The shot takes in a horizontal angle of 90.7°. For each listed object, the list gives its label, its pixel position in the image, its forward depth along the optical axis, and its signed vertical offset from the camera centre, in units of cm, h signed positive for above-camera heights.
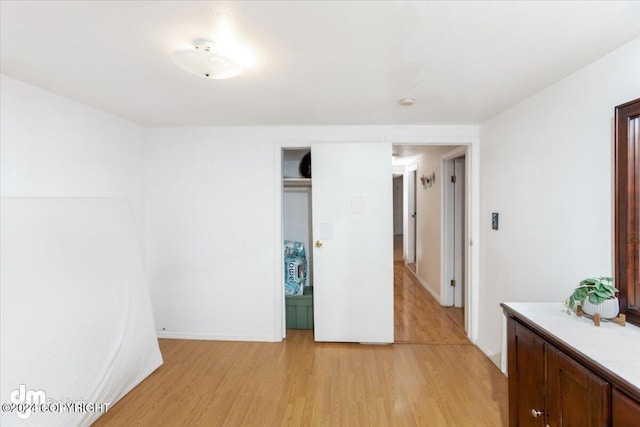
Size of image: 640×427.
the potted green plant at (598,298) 140 -39
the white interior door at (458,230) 415 -24
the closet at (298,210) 388 +4
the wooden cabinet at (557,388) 102 -67
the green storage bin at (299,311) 348 -109
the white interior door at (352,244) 310 -31
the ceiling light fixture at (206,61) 149 +75
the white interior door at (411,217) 605 -9
